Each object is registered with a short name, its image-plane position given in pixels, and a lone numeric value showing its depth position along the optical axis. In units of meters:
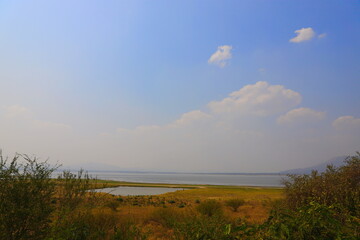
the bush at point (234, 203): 25.86
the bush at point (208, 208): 18.44
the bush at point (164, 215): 14.19
